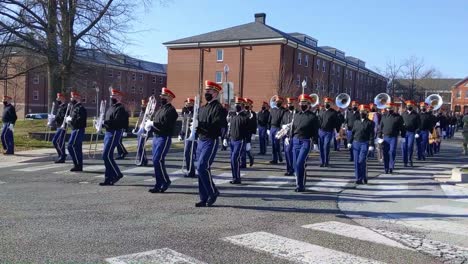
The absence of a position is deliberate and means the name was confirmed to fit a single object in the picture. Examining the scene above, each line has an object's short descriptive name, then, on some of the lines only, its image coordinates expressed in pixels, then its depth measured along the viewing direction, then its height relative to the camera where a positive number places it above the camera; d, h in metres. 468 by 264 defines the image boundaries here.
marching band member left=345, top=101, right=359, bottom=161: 18.31 +0.04
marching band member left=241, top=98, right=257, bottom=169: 12.94 -0.49
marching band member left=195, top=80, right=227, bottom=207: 8.52 -0.54
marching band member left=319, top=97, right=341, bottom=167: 15.84 -0.43
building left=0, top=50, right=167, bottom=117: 64.88 +3.30
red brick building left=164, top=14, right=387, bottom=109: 51.38 +6.22
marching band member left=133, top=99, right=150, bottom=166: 14.55 -1.34
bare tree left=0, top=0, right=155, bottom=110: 21.27 +3.84
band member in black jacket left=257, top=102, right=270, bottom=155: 17.84 -0.29
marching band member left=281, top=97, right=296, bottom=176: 13.11 -1.22
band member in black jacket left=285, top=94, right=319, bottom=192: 10.46 -0.53
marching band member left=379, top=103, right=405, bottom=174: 14.62 -0.55
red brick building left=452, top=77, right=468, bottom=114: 98.31 +5.79
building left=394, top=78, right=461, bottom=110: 60.74 +4.36
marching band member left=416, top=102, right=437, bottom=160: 18.66 -0.35
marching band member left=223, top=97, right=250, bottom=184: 11.61 -0.60
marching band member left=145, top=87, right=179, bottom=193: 9.80 -0.58
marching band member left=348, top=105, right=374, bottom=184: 12.07 -0.68
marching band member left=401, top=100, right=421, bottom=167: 16.36 -0.39
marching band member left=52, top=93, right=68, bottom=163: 14.75 -0.93
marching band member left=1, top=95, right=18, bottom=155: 16.56 -0.66
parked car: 60.19 -1.00
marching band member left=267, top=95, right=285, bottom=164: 15.91 -0.39
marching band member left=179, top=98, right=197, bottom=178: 12.52 -0.97
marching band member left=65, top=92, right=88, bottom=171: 12.84 -0.71
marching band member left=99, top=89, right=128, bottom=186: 10.77 -0.60
